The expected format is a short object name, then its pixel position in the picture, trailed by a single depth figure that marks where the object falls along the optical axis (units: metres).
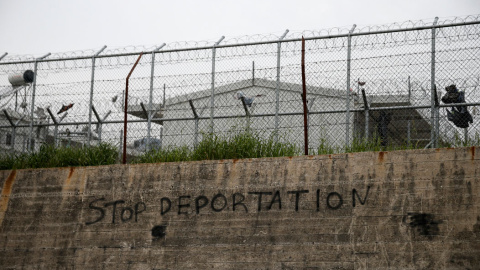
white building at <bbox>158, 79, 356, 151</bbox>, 19.95
